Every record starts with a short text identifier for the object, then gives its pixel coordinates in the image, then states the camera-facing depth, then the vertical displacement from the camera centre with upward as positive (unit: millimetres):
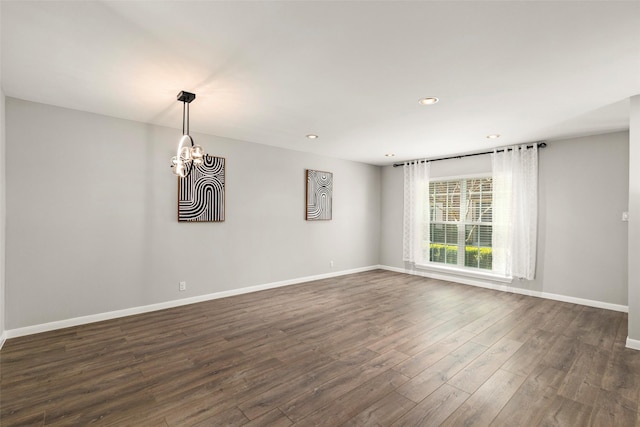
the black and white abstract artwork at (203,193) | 4207 +300
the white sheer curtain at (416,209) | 6219 +125
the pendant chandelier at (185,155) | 2832 +560
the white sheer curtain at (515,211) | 4777 +80
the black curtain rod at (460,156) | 4719 +1162
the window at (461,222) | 5520 -139
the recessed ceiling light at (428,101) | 3041 +1198
